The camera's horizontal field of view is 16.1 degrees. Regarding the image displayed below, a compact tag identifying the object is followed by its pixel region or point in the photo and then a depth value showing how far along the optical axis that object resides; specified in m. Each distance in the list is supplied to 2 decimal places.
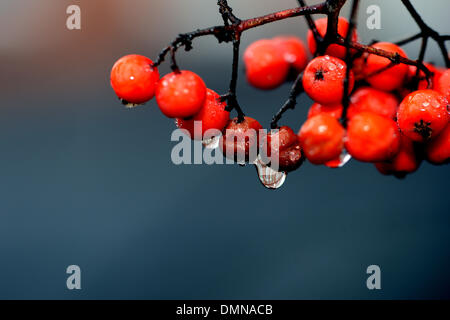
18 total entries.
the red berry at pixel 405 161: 0.31
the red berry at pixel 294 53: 0.33
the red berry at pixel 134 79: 0.29
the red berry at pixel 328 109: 0.30
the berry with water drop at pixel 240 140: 0.30
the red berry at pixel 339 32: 0.31
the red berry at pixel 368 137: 0.29
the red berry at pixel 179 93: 0.29
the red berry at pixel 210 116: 0.30
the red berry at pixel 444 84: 0.30
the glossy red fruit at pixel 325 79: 0.30
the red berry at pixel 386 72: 0.31
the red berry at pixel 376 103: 0.31
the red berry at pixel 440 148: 0.30
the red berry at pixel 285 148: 0.30
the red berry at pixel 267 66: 0.33
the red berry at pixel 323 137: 0.29
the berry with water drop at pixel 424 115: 0.29
